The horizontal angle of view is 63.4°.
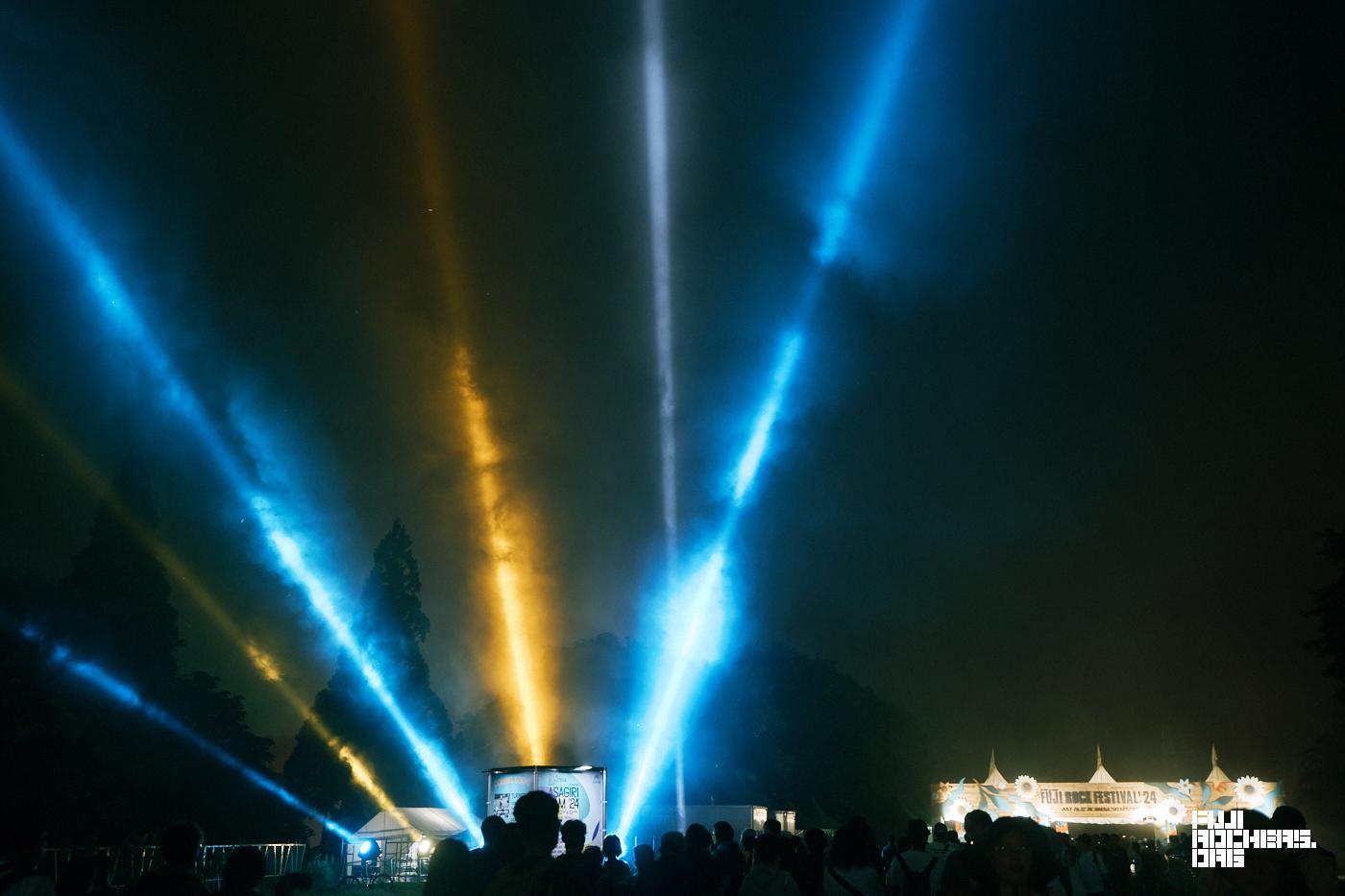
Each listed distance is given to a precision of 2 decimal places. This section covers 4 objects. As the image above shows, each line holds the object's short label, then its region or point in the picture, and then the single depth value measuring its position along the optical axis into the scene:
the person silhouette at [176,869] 5.32
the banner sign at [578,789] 24.41
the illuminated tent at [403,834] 37.53
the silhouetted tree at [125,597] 40.47
